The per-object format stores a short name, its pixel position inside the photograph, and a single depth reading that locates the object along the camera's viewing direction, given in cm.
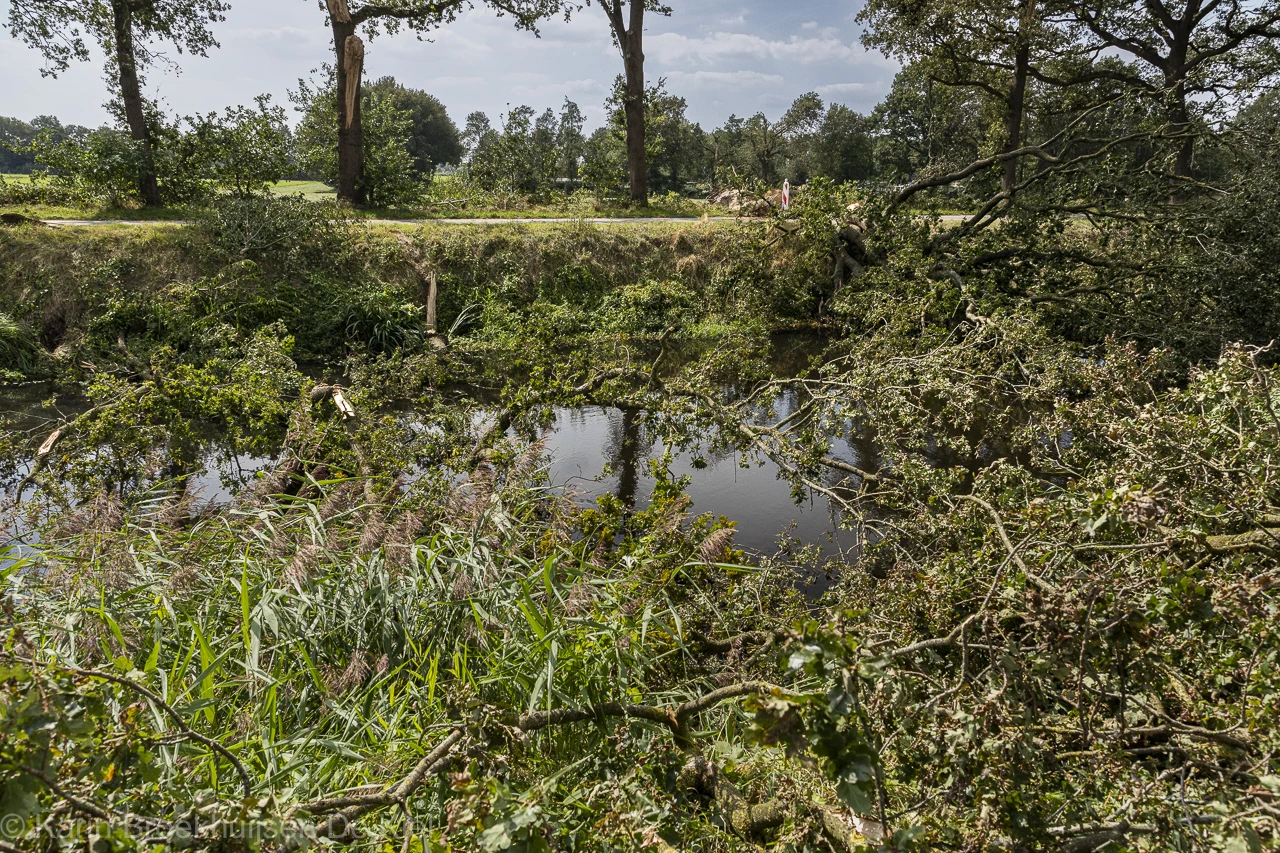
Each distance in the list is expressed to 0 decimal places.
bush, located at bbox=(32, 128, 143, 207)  1370
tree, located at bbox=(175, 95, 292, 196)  1406
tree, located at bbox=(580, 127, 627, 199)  2031
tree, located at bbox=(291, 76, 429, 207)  1756
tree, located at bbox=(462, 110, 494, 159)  4934
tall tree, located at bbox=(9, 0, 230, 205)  1339
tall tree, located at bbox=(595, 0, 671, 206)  1845
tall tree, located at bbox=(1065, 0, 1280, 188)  1360
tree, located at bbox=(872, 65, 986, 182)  3469
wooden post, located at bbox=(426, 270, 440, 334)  1248
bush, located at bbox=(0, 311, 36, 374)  1058
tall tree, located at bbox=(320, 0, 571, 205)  1557
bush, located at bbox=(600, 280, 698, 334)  1419
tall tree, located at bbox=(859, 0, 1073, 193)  1446
